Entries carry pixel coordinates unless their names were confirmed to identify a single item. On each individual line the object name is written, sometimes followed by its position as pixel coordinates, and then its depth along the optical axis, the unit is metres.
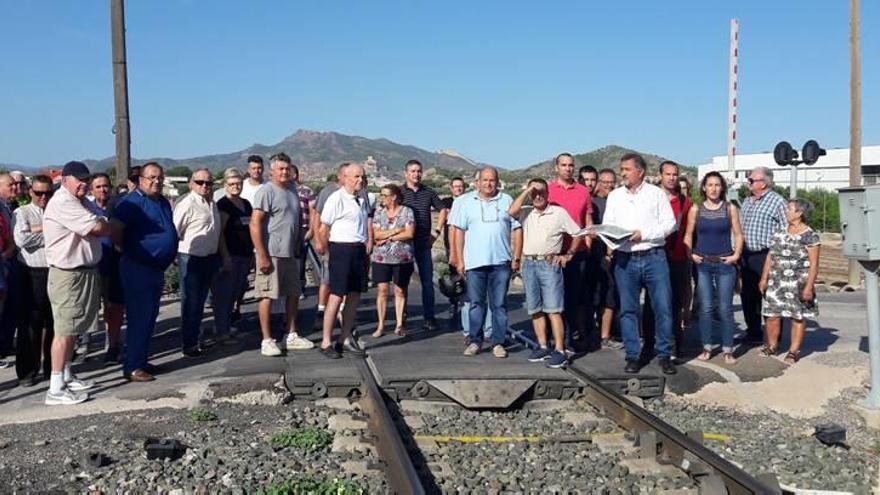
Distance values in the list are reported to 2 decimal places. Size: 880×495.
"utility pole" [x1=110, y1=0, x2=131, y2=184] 12.54
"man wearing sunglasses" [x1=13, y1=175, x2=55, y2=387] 7.88
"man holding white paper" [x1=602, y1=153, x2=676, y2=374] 8.02
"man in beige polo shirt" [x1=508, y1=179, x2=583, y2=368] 8.41
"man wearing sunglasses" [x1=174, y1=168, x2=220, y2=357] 8.69
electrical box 7.28
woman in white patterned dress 8.68
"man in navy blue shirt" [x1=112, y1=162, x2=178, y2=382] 7.75
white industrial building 53.59
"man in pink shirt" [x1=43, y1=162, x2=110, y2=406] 7.08
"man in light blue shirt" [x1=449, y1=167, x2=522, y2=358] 8.59
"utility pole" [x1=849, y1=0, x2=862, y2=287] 17.97
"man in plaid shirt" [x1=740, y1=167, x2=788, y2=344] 9.02
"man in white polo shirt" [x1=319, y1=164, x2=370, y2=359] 8.51
